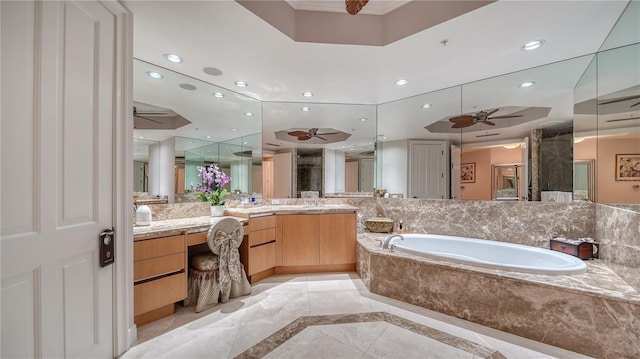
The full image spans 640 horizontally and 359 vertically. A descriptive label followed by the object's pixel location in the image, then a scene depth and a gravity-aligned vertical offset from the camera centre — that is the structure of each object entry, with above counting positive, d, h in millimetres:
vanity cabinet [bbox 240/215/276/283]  2840 -848
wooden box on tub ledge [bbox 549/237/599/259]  2332 -677
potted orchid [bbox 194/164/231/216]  2984 -125
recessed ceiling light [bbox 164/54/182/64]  2338 +1220
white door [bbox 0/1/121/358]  1111 +19
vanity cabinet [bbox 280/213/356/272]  3223 -835
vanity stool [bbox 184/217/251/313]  2324 -898
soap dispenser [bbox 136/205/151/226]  2271 -355
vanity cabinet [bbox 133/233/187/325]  1934 -834
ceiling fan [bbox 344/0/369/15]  1404 +1057
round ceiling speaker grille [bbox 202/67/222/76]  2631 +1229
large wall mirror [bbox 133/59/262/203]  2480 +591
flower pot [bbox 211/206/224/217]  2967 -398
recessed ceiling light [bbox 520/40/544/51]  2162 +1249
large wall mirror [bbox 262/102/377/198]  3762 +496
